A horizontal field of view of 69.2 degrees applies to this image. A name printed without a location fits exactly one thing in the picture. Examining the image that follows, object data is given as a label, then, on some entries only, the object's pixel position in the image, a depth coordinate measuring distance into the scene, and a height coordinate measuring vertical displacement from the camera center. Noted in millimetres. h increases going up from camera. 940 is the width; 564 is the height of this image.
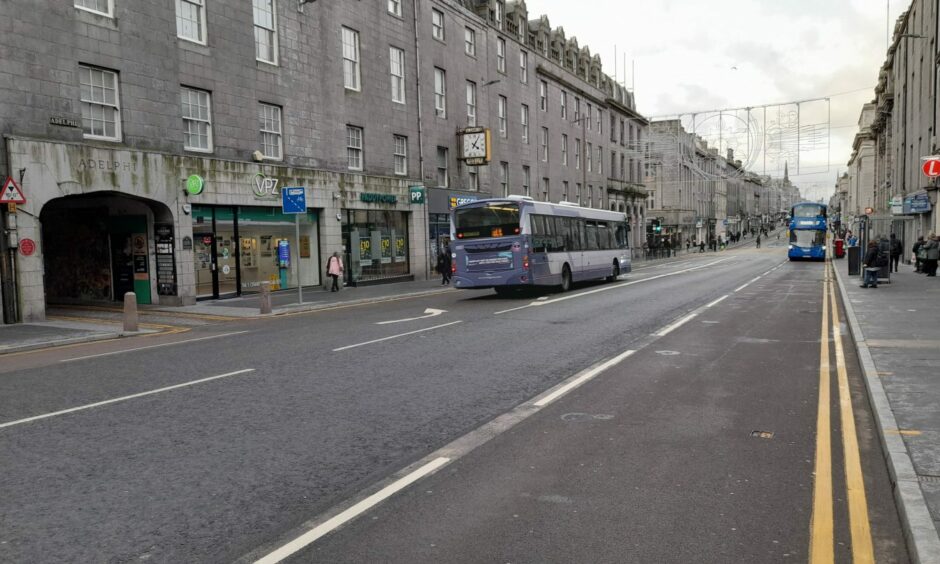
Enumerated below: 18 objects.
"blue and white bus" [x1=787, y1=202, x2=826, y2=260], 44969 +362
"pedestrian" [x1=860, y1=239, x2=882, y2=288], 21469 -994
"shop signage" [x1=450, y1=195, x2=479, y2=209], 33938 +2224
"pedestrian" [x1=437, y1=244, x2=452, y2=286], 29156 -894
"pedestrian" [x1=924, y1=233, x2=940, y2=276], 25250 -806
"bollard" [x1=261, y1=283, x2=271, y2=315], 18281 -1359
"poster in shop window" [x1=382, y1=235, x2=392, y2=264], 30391 -151
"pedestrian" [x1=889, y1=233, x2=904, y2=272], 29984 -723
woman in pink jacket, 25266 -778
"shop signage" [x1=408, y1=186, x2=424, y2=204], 31219 +2332
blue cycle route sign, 19828 +1400
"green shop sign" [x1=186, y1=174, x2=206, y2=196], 20641 +1993
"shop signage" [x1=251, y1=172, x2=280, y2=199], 23078 +2126
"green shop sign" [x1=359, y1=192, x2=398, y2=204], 28234 +2039
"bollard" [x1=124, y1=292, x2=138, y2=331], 15164 -1336
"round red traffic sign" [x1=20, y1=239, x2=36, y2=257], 16656 +182
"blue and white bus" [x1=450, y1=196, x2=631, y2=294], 20859 -22
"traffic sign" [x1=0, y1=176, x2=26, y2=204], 15227 +1383
